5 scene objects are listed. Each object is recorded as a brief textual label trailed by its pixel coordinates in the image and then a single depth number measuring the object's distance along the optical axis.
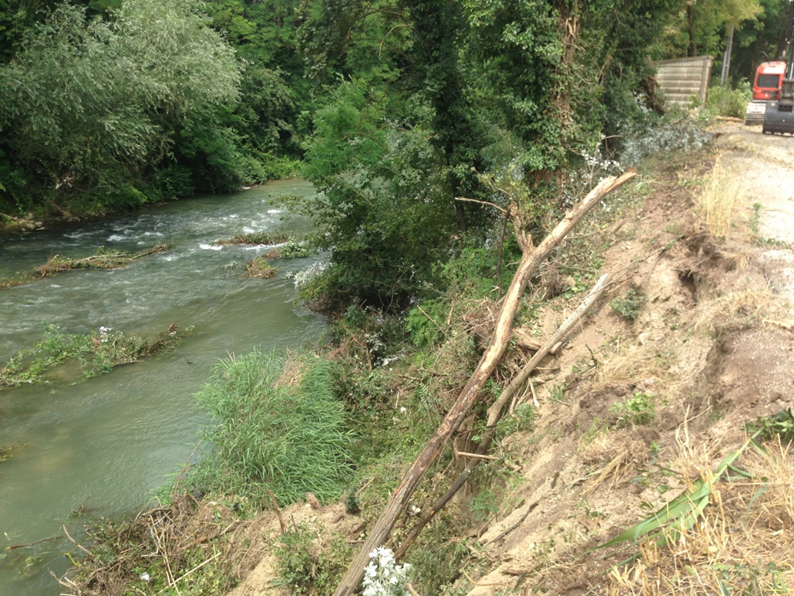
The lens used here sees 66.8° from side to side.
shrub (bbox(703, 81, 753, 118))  18.56
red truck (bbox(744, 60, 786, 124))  18.45
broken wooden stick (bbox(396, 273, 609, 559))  5.16
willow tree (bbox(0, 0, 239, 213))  16.75
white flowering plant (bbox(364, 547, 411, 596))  3.96
